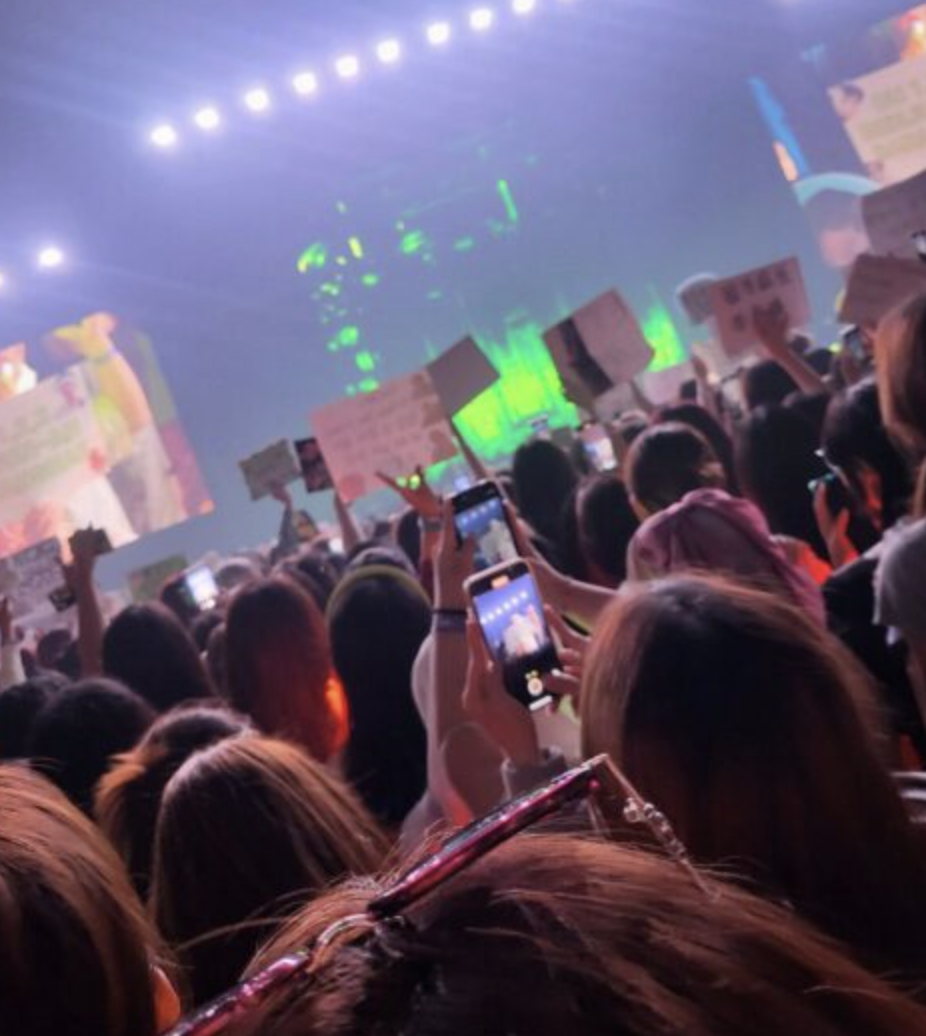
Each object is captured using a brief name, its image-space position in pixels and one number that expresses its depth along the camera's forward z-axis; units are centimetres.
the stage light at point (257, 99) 1189
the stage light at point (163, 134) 1195
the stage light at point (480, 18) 1187
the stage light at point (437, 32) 1213
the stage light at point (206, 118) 1151
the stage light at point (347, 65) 1143
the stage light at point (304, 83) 1173
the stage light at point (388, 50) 1175
